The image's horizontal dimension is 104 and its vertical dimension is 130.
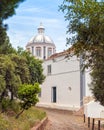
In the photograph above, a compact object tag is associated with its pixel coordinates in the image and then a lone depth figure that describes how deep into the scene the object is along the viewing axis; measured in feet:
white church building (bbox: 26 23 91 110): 73.59
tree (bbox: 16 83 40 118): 33.85
